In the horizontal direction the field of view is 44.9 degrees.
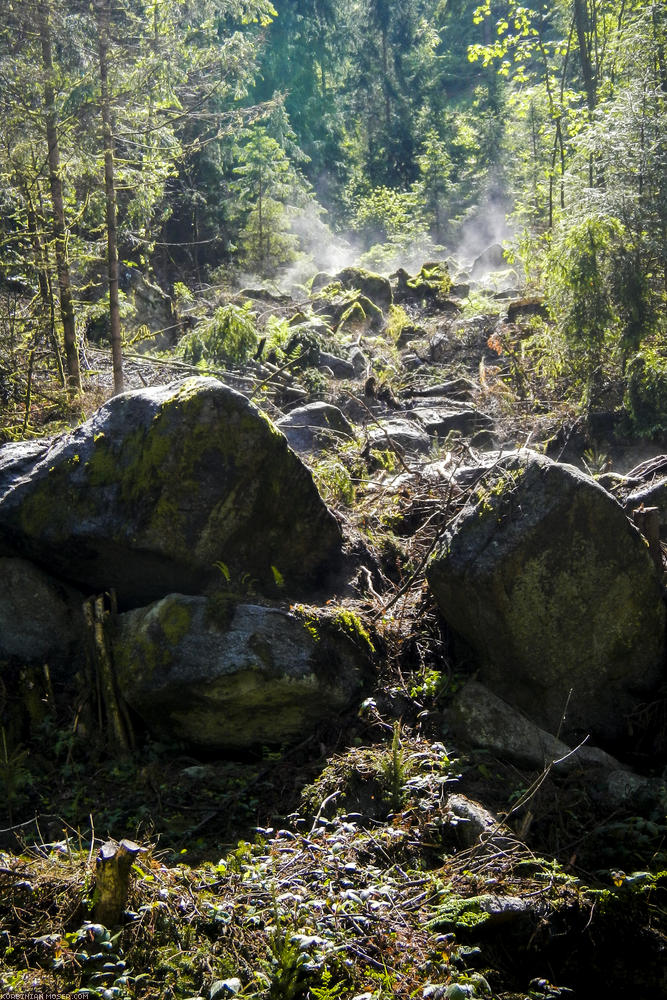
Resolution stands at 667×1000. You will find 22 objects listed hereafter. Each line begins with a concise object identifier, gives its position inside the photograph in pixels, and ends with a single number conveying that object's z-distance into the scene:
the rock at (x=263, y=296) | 17.48
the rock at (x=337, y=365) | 12.42
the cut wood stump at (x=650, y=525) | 5.76
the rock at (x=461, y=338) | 13.93
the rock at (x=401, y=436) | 8.82
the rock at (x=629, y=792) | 4.60
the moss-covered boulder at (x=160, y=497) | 5.71
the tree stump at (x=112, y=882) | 3.63
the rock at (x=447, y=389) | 12.00
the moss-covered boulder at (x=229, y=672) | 5.27
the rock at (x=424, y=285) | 18.48
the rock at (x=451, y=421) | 10.37
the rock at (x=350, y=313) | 15.81
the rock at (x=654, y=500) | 6.20
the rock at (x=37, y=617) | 5.85
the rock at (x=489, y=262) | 25.16
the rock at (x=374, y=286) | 18.00
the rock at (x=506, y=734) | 5.09
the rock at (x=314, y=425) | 8.95
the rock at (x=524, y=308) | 14.29
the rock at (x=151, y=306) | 15.52
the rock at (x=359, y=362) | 12.80
